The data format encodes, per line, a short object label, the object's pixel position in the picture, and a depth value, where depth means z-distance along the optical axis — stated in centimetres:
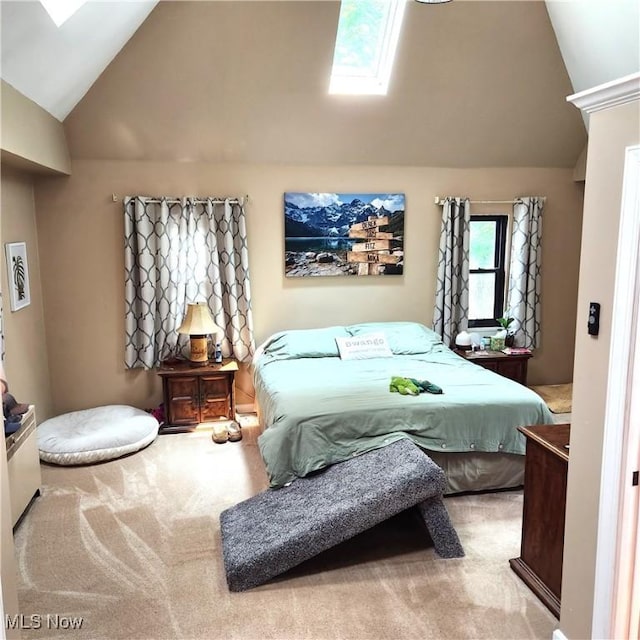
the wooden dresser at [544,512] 263
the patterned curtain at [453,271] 557
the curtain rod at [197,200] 502
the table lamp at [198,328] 494
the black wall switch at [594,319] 206
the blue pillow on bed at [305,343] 498
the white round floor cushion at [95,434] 427
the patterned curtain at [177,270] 502
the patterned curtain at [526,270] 571
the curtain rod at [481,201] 559
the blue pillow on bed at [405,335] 512
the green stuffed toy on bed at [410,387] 388
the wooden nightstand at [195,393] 494
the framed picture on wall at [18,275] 418
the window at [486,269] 586
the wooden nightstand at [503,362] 551
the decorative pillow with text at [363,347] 500
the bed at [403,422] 351
